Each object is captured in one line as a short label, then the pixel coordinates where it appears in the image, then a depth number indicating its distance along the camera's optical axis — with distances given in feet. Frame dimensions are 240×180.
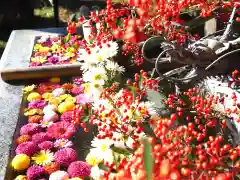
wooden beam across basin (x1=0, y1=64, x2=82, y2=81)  6.53
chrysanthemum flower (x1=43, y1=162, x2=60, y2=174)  4.50
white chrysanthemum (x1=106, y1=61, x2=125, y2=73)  5.32
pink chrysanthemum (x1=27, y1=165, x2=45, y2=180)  4.40
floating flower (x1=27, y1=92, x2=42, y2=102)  6.03
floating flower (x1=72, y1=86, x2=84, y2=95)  6.21
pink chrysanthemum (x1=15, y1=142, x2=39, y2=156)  4.75
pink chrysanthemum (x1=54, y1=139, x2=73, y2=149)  4.93
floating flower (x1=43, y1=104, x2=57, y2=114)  5.61
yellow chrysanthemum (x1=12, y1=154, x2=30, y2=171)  4.51
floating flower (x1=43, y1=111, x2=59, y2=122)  5.47
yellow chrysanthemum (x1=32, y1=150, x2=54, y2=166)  4.65
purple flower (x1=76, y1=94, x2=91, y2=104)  5.82
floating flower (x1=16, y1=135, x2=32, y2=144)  5.00
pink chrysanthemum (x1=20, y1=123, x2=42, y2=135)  5.19
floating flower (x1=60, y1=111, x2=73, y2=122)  5.42
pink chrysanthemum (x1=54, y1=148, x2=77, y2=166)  4.62
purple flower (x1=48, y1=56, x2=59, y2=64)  7.07
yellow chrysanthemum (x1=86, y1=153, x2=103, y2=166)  4.37
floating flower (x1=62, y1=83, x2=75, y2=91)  6.33
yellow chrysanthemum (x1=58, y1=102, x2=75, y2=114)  5.66
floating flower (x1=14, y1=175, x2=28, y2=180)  4.34
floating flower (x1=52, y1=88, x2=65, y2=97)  6.13
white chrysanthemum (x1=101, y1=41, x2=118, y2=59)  5.42
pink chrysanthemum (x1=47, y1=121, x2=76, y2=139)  5.10
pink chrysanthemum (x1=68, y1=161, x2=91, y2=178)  4.34
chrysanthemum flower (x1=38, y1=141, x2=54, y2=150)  4.87
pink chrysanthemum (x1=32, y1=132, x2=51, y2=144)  5.00
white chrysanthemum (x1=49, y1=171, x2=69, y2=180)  4.32
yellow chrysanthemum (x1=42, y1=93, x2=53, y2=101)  6.07
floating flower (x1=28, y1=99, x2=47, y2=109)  5.86
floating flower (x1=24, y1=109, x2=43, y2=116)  5.65
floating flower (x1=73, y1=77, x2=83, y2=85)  6.48
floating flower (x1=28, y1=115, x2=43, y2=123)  5.47
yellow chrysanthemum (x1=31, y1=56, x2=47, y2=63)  7.06
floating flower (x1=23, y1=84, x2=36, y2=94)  6.25
